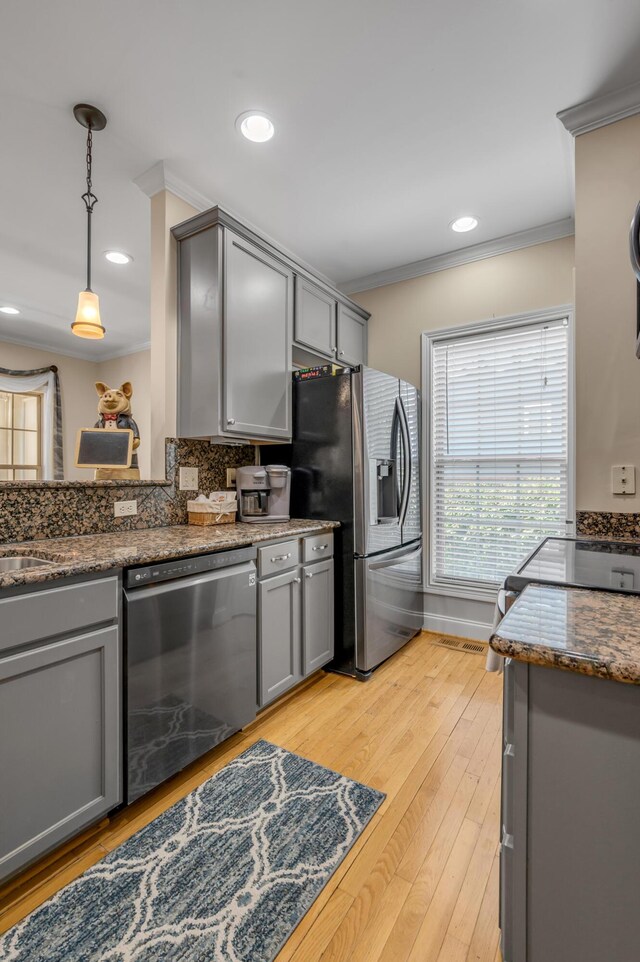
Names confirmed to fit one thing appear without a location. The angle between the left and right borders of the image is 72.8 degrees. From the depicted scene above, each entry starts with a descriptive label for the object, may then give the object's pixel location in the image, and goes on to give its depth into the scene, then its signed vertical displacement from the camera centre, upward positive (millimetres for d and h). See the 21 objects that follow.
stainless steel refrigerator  2514 -31
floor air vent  2930 -1120
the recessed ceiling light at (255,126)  1924 +1629
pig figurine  2523 +444
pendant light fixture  2116 +843
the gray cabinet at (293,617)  2076 -694
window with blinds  2805 +247
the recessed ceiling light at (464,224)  2709 +1653
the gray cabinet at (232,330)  2234 +844
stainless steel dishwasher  1512 -678
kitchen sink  1564 -282
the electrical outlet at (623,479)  1764 +19
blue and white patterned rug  1117 -1178
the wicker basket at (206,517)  2324 -180
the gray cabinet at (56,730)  1200 -738
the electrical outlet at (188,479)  2412 +29
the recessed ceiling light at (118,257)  3260 +1734
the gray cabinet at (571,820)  655 -536
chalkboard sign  2215 +188
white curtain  5148 +855
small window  4871 +555
